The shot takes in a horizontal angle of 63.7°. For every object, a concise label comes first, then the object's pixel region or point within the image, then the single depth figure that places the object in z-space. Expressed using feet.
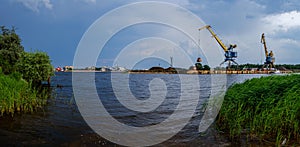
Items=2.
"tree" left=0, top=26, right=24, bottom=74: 61.62
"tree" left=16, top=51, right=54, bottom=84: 62.44
